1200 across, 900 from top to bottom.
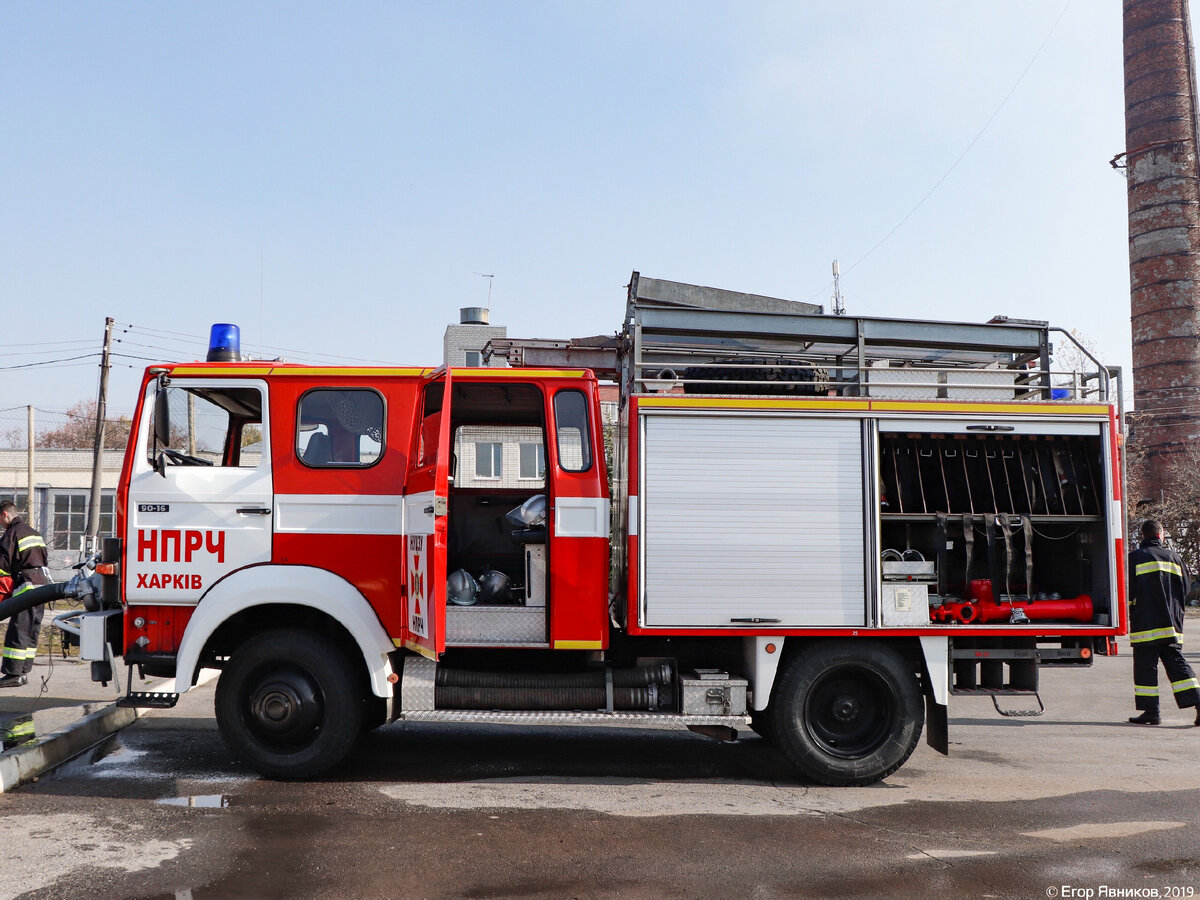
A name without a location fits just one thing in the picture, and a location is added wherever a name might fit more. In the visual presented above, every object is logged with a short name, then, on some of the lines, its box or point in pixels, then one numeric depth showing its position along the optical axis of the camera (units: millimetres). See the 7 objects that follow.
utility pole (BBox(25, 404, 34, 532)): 33500
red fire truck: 6152
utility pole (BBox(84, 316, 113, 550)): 26891
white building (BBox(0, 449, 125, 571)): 35906
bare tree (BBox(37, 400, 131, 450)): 63500
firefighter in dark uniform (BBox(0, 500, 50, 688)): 9000
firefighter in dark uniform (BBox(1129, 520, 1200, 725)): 8703
